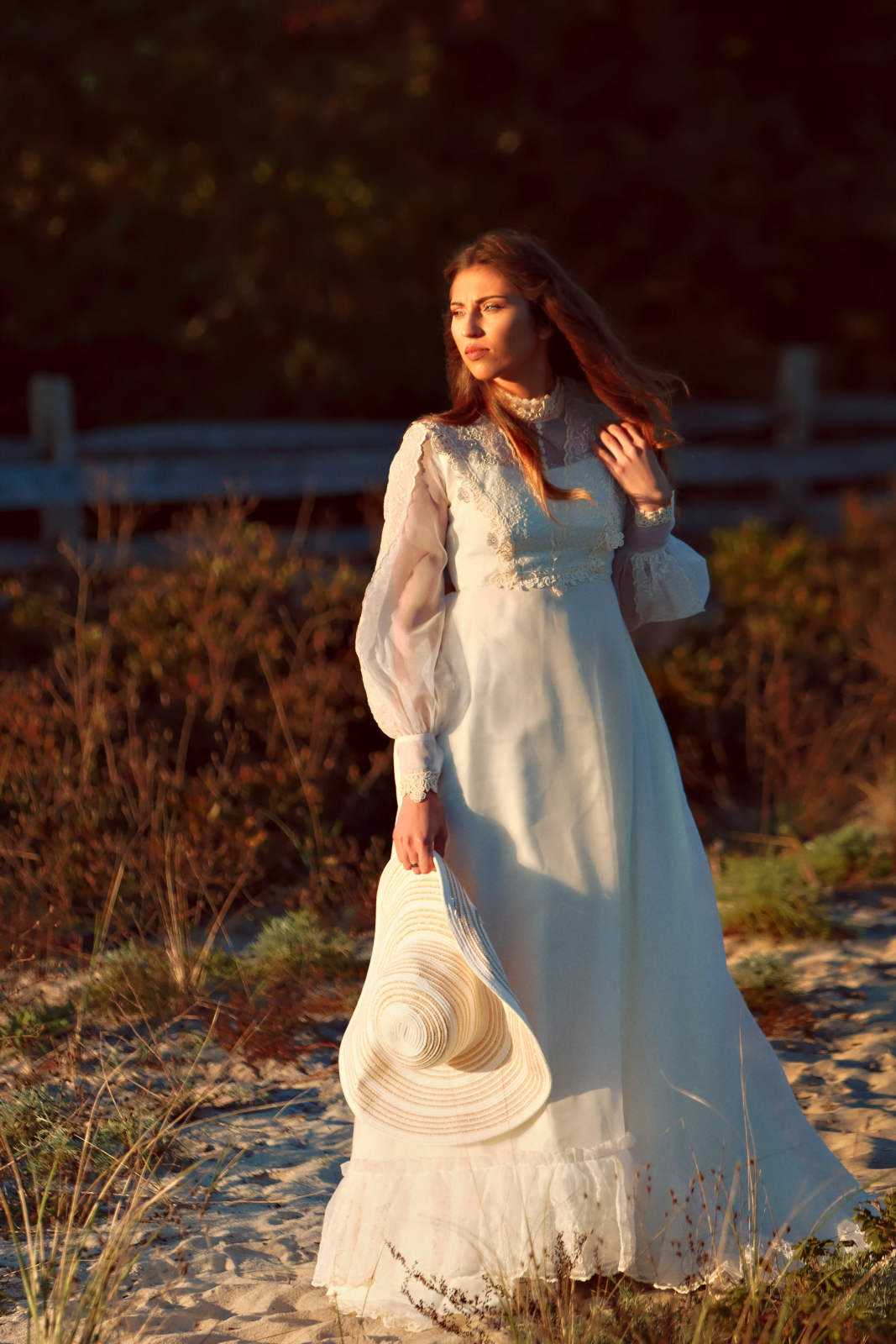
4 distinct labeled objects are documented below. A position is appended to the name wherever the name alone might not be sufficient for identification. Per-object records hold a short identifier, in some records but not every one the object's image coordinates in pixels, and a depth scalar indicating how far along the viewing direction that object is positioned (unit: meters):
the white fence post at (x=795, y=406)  23.69
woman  5.58
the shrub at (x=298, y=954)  8.90
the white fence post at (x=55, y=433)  16.78
